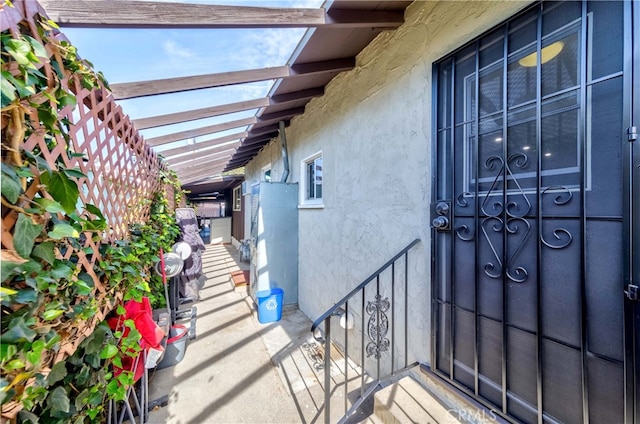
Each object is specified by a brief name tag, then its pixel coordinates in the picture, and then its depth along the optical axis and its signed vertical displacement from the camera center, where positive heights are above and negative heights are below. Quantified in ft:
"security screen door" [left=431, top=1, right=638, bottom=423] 3.60 -0.16
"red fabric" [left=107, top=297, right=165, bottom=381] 5.90 -2.97
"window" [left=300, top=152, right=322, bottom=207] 12.97 +1.72
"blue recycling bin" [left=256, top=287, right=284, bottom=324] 12.71 -5.11
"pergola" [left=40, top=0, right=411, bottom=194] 4.56 +4.38
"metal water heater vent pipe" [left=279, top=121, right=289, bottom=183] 15.55 +3.81
